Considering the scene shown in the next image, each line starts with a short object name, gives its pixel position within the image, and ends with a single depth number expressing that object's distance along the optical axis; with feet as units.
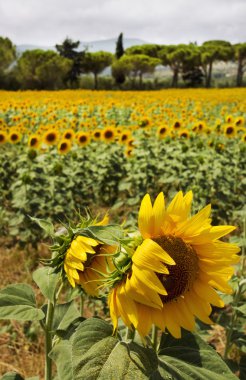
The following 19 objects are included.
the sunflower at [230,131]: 19.49
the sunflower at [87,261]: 3.40
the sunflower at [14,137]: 18.66
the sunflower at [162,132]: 19.47
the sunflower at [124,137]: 19.65
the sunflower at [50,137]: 18.25
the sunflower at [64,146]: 17.46
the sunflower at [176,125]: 20.93
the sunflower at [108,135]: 19.88
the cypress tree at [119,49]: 189.06
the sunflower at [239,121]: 21.01
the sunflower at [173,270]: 2.88
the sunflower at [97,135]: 19.92
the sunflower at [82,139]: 19.04
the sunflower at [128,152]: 18.90
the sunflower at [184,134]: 19.96
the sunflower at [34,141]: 17.03
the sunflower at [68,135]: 18.51
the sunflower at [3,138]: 18.66
